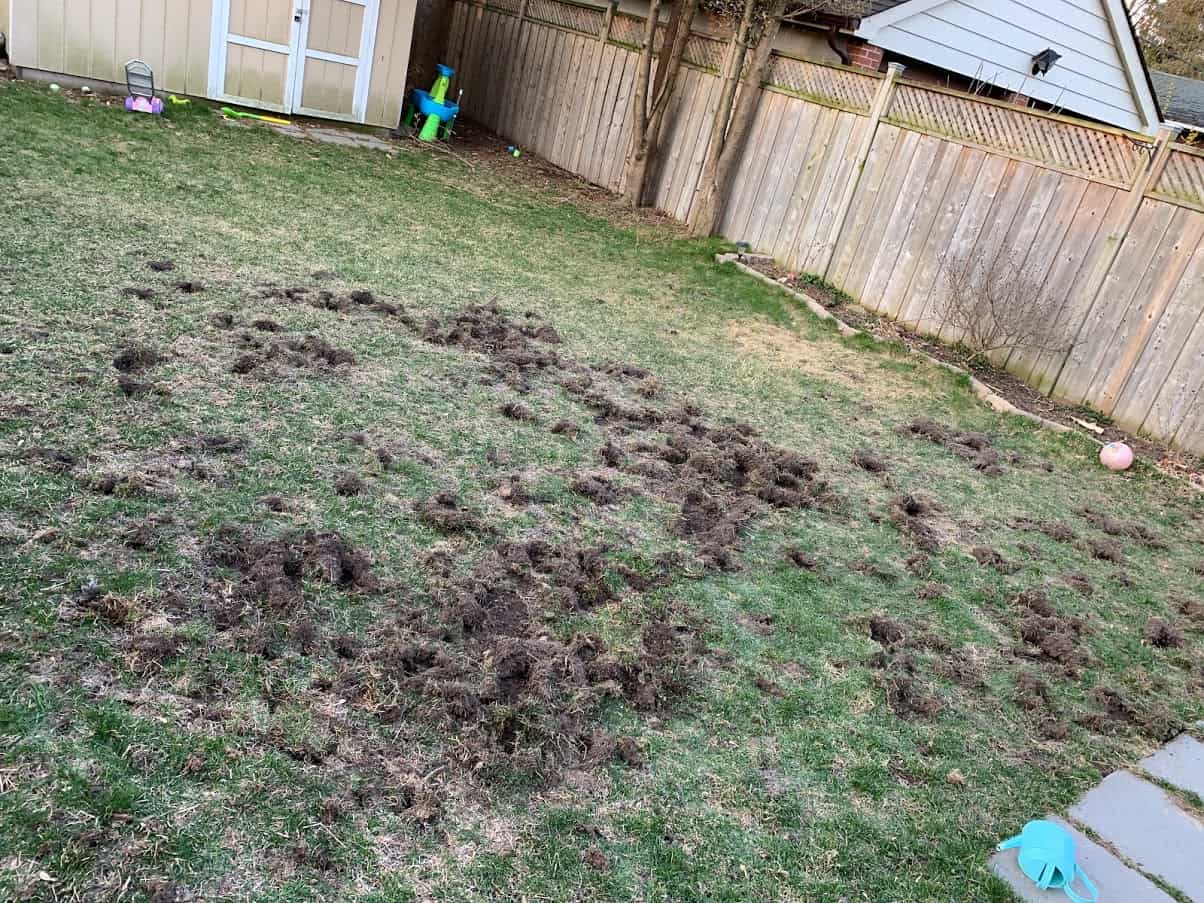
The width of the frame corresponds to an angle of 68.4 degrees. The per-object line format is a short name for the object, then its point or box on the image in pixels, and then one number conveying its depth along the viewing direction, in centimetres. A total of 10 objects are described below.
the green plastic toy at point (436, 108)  1049
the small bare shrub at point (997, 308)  617
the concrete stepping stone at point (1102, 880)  222
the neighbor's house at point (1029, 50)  959
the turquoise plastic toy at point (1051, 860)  220
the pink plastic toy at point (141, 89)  848
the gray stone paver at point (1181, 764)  278
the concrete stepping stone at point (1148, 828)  238
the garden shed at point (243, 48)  841
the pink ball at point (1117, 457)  527
